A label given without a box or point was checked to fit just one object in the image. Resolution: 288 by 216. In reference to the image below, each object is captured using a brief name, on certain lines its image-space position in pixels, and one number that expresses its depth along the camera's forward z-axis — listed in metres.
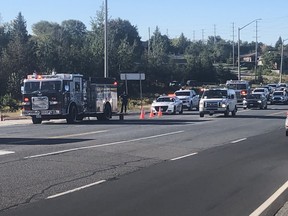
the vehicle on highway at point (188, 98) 48.25
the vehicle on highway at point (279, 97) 62.69
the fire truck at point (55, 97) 29.52
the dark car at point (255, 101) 49.94
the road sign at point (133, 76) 46.03
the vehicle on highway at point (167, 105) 41.78
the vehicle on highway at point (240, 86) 57.34
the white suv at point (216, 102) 36.59
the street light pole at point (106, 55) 42.95
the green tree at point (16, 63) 58.06
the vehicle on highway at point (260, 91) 52.78
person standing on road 42.16
